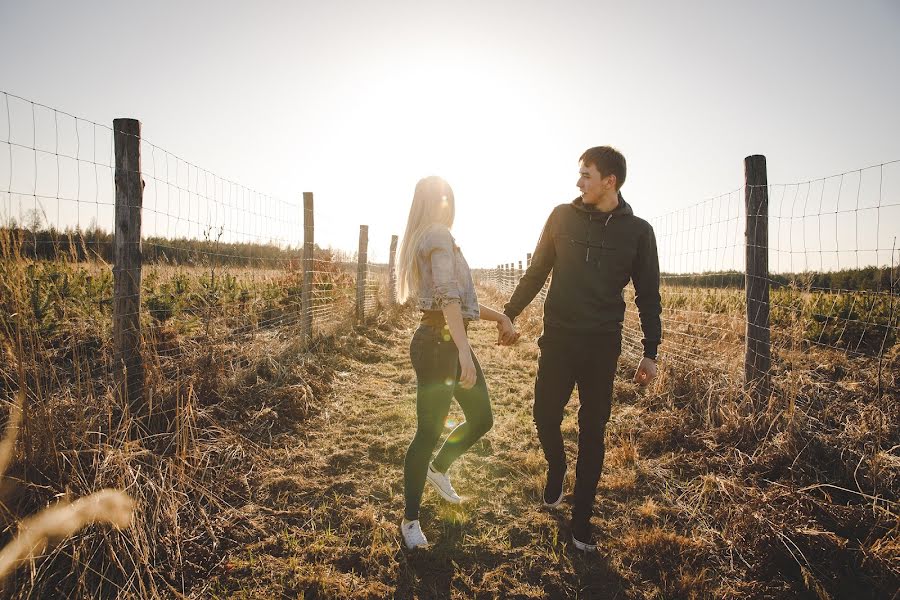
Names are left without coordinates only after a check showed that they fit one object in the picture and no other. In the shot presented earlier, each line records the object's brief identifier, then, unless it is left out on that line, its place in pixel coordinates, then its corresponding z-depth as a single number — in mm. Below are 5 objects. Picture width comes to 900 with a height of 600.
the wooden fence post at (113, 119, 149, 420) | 2893
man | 2398
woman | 2117
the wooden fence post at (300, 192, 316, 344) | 6191
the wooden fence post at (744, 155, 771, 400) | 3390
